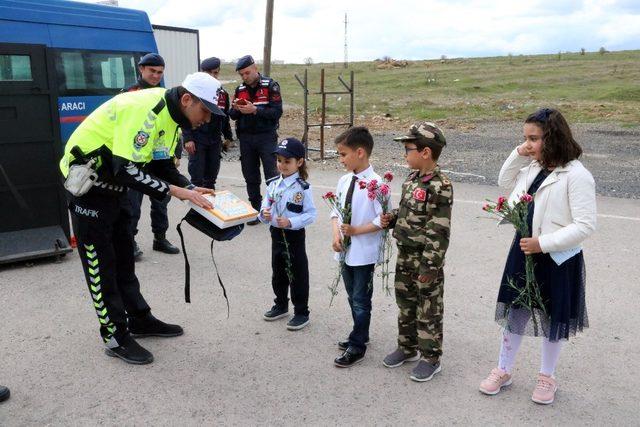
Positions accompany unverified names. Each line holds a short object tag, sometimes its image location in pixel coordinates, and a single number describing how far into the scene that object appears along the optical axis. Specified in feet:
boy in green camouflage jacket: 11.11
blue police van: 18.01
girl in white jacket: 10.13
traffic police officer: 11.37
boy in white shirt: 12.23
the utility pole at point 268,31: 53.98
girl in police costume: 13.69
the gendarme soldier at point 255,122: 22.90
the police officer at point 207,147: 22.61
